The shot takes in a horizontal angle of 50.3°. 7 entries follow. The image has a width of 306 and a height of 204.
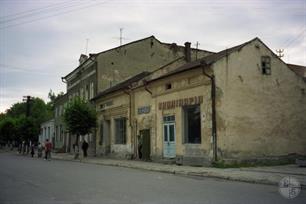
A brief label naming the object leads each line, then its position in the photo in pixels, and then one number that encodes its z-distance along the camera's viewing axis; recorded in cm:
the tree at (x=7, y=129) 6021
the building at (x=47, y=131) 4432
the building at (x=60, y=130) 3754
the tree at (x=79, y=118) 2635
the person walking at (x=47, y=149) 2635
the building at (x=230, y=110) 1665
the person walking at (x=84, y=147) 2849
